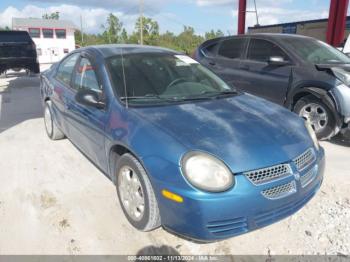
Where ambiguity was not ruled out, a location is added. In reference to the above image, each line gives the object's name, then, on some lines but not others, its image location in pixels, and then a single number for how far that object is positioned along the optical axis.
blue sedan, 2.30
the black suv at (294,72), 4.79
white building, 42.91
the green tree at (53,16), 76.88
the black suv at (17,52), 11.28
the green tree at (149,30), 40.47
